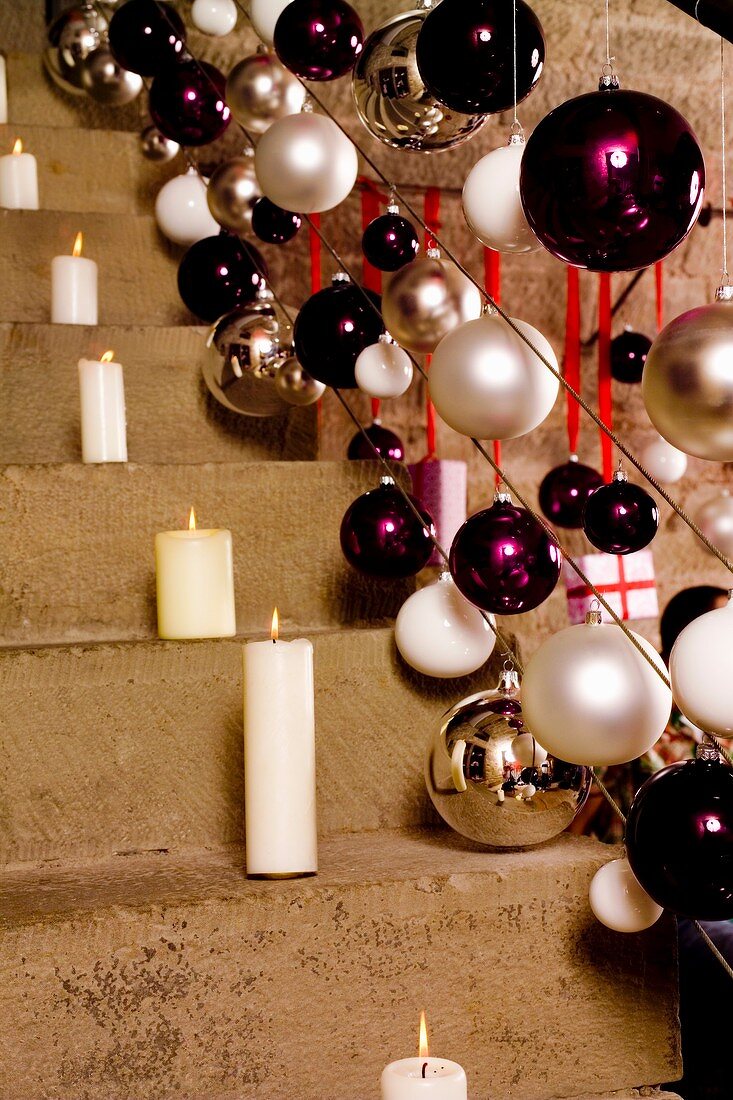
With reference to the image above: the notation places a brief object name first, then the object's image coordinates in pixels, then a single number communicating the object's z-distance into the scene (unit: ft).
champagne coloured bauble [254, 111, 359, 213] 3.78
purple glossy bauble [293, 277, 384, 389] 3.83
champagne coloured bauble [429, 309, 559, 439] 2.86
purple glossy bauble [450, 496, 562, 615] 3.01
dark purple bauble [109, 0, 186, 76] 4.84
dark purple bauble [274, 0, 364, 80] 3.65
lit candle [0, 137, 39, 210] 5.35
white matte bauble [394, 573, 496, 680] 3.41
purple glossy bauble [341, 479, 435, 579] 3.67
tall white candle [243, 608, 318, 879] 3.06
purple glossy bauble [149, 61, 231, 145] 4.77
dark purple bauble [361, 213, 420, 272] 3.78
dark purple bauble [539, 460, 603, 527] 5.93
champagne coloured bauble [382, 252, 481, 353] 3.43
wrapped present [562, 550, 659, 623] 6.44
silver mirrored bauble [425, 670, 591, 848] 3.05
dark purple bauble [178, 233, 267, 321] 4.67
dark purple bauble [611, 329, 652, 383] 6.38
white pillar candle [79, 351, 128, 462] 4.13
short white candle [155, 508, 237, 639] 3.61
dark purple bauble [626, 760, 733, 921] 2.36
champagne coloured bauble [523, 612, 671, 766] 2.56
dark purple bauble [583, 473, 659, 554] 3.27
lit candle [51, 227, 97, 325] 4.83
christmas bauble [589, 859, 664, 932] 2.84
